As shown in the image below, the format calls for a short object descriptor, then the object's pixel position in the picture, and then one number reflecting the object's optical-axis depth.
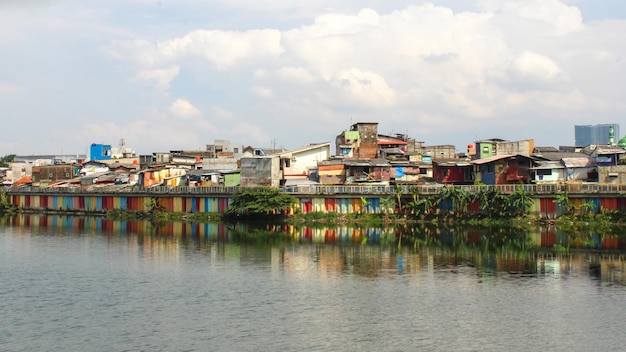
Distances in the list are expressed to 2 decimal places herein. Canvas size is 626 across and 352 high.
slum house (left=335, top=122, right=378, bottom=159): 81.81
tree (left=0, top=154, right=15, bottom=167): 133.80
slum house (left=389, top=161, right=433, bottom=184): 69.19
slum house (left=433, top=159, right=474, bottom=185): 67.50
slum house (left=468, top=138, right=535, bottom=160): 76.31
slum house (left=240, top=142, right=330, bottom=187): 66.12
